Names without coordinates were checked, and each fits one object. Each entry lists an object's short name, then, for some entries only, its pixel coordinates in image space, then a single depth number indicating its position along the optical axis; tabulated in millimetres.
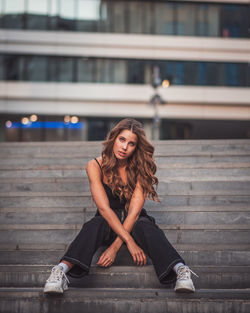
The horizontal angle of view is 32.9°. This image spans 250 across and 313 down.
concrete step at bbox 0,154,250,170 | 7363
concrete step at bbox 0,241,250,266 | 4266
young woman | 3602
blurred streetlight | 25281
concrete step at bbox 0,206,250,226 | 5273
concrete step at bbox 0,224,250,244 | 4762
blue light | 26391
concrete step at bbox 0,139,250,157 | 8891
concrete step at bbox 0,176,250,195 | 6441
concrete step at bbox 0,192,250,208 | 5809
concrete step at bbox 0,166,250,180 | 7102
